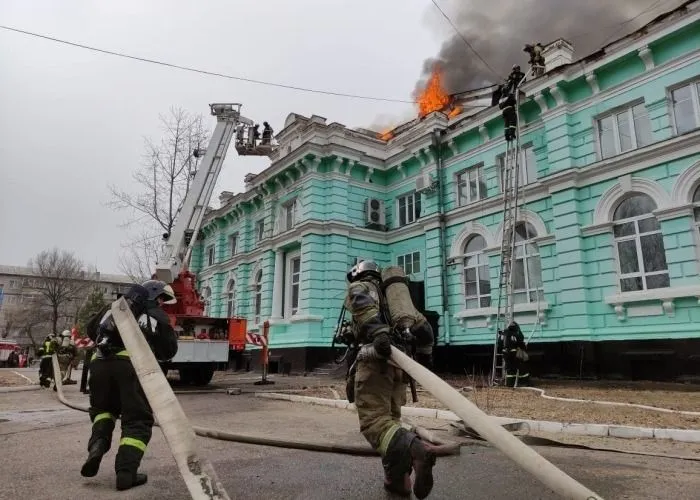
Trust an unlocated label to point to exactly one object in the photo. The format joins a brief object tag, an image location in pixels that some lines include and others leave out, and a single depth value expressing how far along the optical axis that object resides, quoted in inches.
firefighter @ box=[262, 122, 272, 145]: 808.6
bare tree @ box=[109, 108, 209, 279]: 911.0
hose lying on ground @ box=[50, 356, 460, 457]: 182.2
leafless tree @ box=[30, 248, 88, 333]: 1903.3
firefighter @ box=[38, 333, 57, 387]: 548.3
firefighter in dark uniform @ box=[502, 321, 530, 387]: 424.2
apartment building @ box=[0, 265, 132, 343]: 2237.9
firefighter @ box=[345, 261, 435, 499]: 122.6
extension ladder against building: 460.8
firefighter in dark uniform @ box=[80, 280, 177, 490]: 143.3
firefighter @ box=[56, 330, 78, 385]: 560.7
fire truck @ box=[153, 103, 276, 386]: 484.4
